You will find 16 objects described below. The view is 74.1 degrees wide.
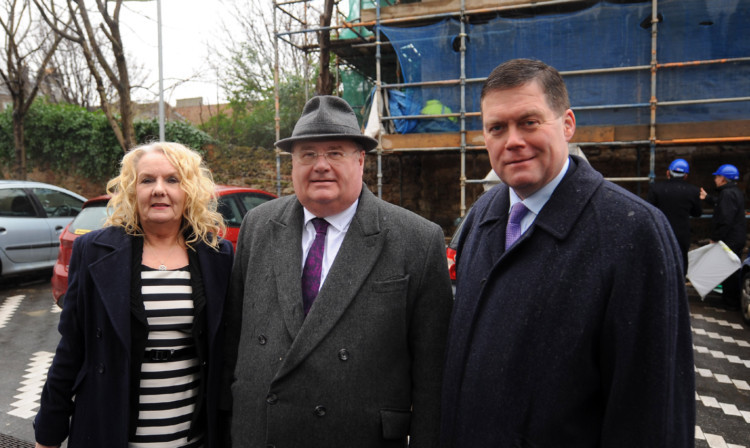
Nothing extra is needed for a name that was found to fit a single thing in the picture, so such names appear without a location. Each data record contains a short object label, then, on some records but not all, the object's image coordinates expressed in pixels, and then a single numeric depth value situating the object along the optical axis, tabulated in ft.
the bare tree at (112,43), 34.06
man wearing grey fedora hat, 5.60
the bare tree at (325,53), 35.14
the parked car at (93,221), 18.31
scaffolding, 25.52
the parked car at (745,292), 20.47
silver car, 25.07
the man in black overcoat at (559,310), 4.21
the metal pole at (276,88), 34.14
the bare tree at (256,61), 61.26
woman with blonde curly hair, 6.10
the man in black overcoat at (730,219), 22.30
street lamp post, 36.76
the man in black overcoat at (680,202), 21.85
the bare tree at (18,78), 43.73
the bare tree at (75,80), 79.03
